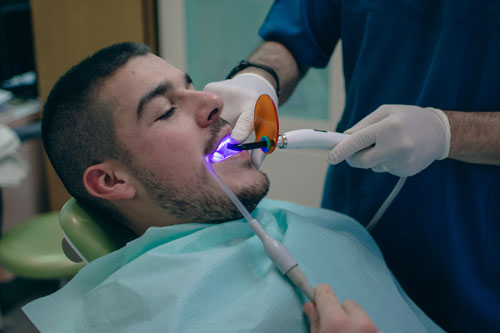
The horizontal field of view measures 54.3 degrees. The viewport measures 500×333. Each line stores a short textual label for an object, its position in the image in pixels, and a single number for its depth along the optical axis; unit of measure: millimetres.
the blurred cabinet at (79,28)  2752
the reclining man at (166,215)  1013
